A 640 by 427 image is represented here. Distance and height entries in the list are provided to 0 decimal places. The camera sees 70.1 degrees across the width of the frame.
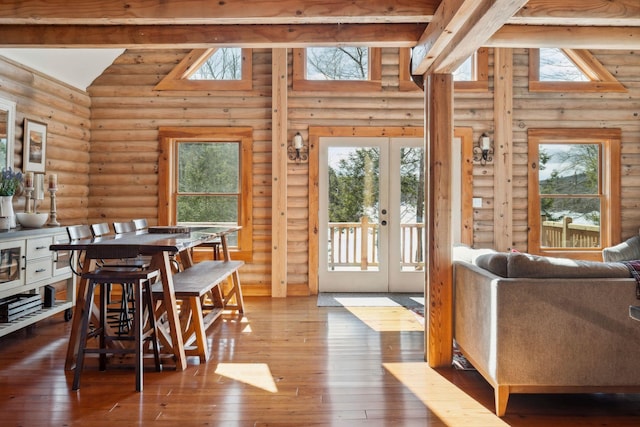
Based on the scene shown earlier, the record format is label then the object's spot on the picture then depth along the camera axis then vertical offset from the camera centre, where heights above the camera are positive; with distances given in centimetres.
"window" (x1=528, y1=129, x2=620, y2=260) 611 +42
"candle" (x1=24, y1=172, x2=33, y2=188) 440 +39
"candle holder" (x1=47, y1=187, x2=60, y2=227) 446 +11
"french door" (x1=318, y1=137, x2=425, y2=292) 612 +15
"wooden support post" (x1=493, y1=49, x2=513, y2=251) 606 +100
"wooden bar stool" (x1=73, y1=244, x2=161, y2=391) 295 -44
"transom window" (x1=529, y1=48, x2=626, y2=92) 609 +205
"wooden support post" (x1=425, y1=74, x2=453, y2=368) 338 +0
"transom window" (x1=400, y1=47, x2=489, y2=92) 606 +196
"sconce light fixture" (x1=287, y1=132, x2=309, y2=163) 602 +93
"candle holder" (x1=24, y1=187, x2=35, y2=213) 441 +23
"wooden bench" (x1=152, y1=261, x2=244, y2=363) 346 -65
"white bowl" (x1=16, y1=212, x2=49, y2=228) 417 +1
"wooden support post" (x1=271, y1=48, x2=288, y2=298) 593 +69
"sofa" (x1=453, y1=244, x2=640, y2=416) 256 -60
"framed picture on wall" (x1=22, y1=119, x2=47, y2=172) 473 +80
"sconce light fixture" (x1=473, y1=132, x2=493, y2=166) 604 +94
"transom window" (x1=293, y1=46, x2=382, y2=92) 604 +206
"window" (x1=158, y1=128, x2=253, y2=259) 611 +55
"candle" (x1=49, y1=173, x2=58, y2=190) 445 +38
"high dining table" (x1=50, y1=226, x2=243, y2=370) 300 -31
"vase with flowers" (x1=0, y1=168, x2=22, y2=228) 396 +25
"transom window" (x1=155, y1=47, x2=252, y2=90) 602 +201
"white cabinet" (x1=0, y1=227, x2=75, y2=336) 371 -49
